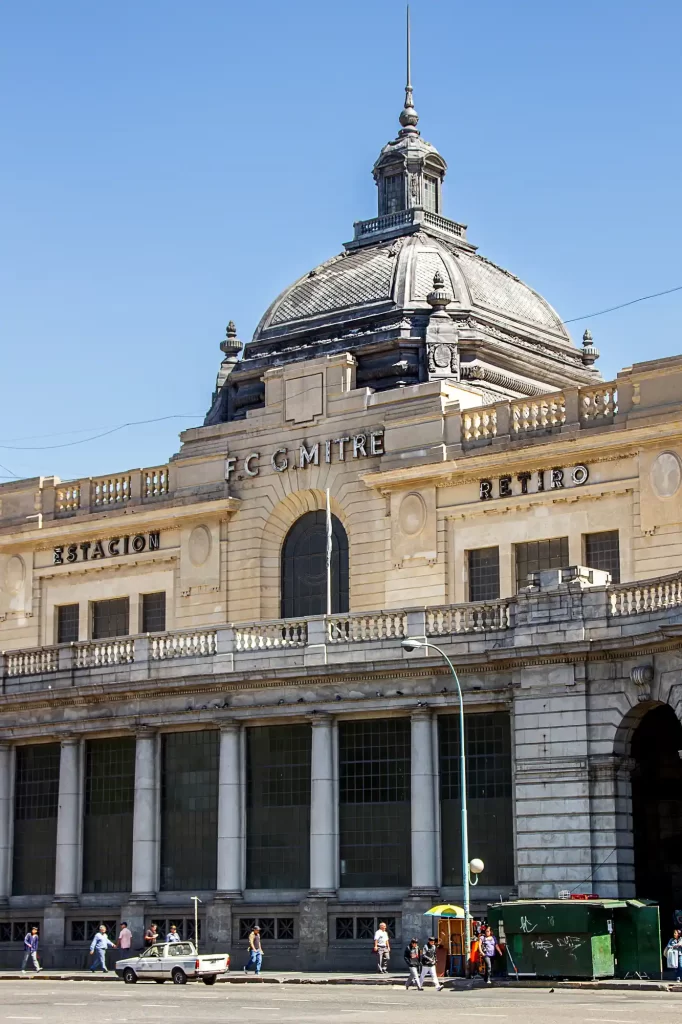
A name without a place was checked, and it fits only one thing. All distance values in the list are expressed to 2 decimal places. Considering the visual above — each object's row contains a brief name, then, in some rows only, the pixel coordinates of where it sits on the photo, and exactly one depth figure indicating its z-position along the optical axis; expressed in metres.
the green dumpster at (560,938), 41.72
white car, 46.78
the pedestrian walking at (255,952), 49.66
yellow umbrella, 45.78
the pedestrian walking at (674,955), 42.59
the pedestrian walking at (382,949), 47.91
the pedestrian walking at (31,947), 54.60
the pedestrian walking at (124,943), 53.00
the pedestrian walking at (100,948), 52.91
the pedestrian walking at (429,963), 43.25
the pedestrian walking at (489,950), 43.16
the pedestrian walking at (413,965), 42.69
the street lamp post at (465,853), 44.44
